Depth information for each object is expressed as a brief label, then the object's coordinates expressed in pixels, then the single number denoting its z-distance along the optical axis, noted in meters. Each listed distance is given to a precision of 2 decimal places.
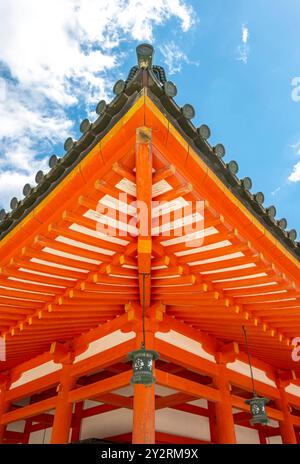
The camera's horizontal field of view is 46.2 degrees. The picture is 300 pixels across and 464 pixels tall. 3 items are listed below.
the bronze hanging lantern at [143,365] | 3.58
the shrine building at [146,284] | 2.79
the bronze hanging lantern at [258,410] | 4.80
